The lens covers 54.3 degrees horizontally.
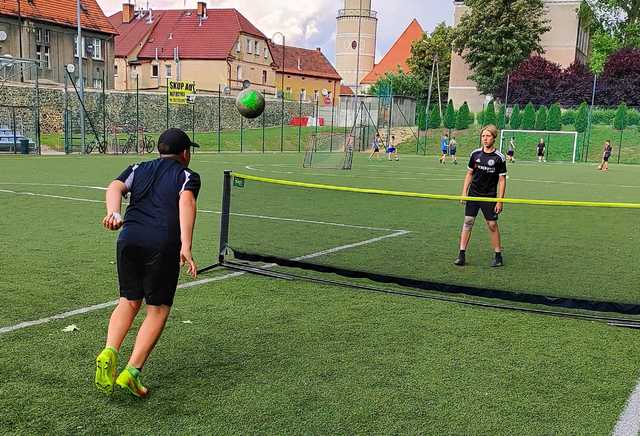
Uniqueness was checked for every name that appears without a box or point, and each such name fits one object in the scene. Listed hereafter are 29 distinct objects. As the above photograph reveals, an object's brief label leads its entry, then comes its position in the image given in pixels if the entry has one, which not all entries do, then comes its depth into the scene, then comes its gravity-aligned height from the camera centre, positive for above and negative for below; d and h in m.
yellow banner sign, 49.41 +2.24
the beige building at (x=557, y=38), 64.81 +10.28
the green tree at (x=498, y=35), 60.31 +9.60
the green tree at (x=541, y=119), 51.50 +1.39
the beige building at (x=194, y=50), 73.31 +8.48
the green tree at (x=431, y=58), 79.75 +9.44
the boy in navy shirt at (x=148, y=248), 3.88 -0.80
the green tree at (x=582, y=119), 48.50 +1.42
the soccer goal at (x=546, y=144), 47.61 -0.60
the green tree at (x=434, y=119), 56.25 +1.09
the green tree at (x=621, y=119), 47.51 +1.54
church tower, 100.38 +14.60
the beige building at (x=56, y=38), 52.56 +6.90
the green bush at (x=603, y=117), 50.53 +1.76
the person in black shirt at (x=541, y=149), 41.97 -0.89
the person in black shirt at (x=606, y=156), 34.47 -0.95
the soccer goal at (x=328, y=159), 29.31 -1.60
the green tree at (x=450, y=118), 54.66 +1.23
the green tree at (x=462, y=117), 54.94 +1.34
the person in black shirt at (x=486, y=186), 8.05 -0.71
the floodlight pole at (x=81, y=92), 31.88 +1.27
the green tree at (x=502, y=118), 52.09 +1.36
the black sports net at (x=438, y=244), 6.78 -1.49
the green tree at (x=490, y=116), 52.16 +1.47
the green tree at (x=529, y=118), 51.84 +1.43
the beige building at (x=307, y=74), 92.69 +7.78
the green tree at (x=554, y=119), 50.75 +1.39
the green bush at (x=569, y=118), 51.88 +1.58
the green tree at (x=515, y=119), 52.66 +1.28
